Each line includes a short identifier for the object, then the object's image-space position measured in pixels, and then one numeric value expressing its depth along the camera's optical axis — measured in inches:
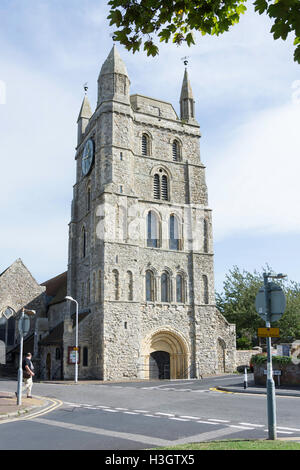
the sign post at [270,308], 341.4
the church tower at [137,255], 1302.9
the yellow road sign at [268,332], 360.5
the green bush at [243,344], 1861.5
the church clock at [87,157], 1512.1
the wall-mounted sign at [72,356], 1244.5
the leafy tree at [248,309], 1836.9
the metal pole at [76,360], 1166.1
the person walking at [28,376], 681.7
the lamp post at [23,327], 604.1
